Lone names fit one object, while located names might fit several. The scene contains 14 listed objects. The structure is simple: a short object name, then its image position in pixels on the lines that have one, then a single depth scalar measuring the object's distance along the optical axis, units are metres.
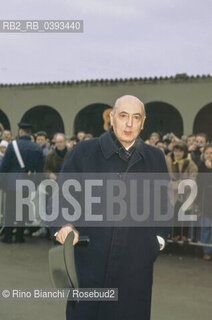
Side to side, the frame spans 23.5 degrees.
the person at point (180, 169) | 7.70
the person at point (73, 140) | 10.53
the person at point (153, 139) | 10.13
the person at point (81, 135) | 10.85
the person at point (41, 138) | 10.16
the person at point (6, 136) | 10.20
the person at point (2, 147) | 9.63
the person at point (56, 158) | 8.55
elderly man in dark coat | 2.93
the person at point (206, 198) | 7.45
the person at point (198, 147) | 8.51
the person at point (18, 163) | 7.99
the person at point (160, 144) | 9.34
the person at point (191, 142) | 8.90
